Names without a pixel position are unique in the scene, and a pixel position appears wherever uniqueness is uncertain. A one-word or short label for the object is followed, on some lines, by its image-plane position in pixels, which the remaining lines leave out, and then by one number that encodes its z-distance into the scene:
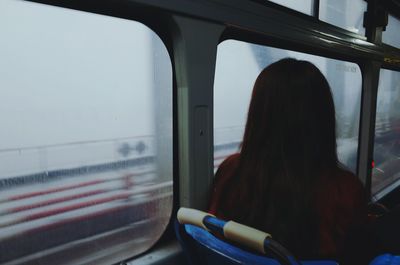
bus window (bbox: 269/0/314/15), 1.83
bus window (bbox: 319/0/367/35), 2.24
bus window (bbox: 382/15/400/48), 3.21
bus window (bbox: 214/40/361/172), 1.68
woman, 1.01
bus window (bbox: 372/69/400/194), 3.56
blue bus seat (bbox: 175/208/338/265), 0.74
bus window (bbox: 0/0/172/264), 1.05
